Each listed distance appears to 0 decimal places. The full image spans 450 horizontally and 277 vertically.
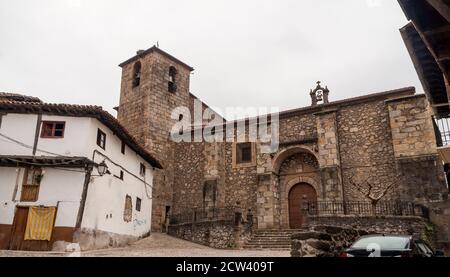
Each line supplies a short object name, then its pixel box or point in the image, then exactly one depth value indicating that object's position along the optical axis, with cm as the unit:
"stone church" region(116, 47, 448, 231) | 1669
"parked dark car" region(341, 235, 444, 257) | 690
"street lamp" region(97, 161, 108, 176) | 1474
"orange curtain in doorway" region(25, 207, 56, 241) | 1326
